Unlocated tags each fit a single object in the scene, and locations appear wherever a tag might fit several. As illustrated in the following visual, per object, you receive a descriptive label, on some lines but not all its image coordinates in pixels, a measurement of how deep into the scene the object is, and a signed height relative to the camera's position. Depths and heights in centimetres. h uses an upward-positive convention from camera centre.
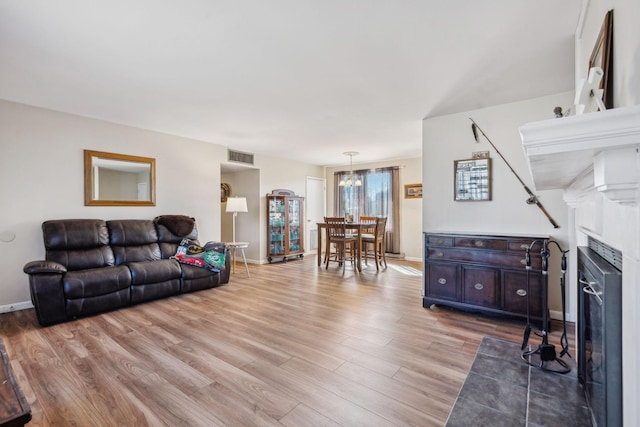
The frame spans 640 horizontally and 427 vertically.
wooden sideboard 285 -64
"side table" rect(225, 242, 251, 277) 481 -52
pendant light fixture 632 +109
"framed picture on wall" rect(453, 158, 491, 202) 342 +40
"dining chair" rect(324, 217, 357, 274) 554 -46
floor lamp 538 +17
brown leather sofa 295 -64
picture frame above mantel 122 +67
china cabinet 649 -25
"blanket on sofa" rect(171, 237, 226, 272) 418 -59
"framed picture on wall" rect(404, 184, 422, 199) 670 +52
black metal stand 206 -102
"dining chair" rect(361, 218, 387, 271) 567 -54
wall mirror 393 +51
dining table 544 -28
